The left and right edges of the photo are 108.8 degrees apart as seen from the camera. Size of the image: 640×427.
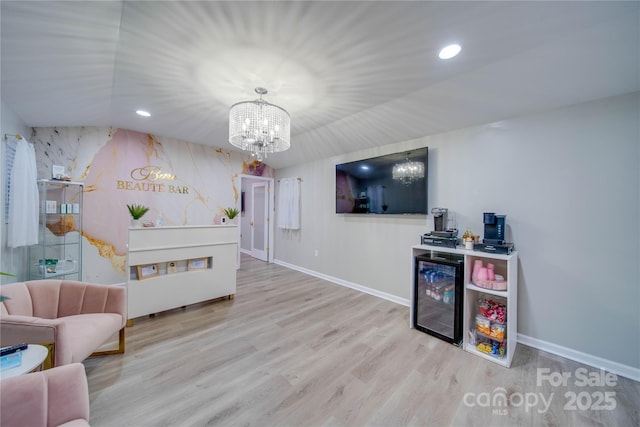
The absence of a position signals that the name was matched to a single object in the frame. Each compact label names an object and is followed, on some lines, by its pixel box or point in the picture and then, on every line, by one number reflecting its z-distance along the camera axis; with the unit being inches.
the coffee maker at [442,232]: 100.7
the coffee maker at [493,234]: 89.8
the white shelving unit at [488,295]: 82.2
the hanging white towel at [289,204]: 199.6
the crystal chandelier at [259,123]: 87.7
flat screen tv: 121.4
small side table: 44.1
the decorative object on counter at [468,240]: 94.8
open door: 231.9
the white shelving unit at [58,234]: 111.0
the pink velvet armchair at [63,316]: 55.8
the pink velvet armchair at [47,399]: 35.8
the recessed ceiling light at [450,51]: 66.5
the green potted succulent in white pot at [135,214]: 107.5
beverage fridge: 93.1
